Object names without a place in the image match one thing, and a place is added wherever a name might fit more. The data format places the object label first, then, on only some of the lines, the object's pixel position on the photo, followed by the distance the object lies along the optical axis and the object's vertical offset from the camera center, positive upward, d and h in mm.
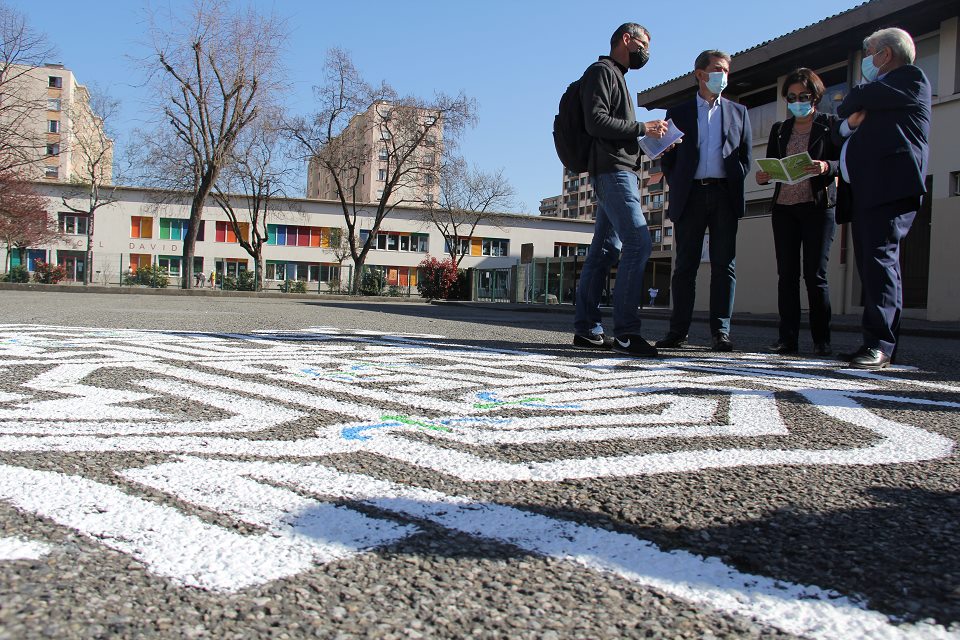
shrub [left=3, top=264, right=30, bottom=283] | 40406 -11
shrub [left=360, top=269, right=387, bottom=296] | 42531 +82
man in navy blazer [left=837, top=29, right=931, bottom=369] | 4734 +782
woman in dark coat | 5672 +571
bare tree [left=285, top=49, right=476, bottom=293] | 38688 +7441
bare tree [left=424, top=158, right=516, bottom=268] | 62312 +5866
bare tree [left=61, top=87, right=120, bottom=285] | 43656 +7254
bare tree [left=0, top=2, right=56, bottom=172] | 24328 +5039
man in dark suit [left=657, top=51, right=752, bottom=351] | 5727 +833
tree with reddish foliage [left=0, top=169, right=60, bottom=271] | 28875 +2663
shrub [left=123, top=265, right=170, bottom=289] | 40250 -18
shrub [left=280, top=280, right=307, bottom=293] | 47209 -237
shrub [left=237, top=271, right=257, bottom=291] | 45209 -69
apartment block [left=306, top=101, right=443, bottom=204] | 40219 +7341
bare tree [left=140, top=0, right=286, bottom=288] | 31750 +6914
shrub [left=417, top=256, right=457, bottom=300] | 39531 +362
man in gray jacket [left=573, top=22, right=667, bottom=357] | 5207 +865
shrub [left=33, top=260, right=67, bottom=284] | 40891 +82
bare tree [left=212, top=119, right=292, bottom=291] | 39281 +5703
